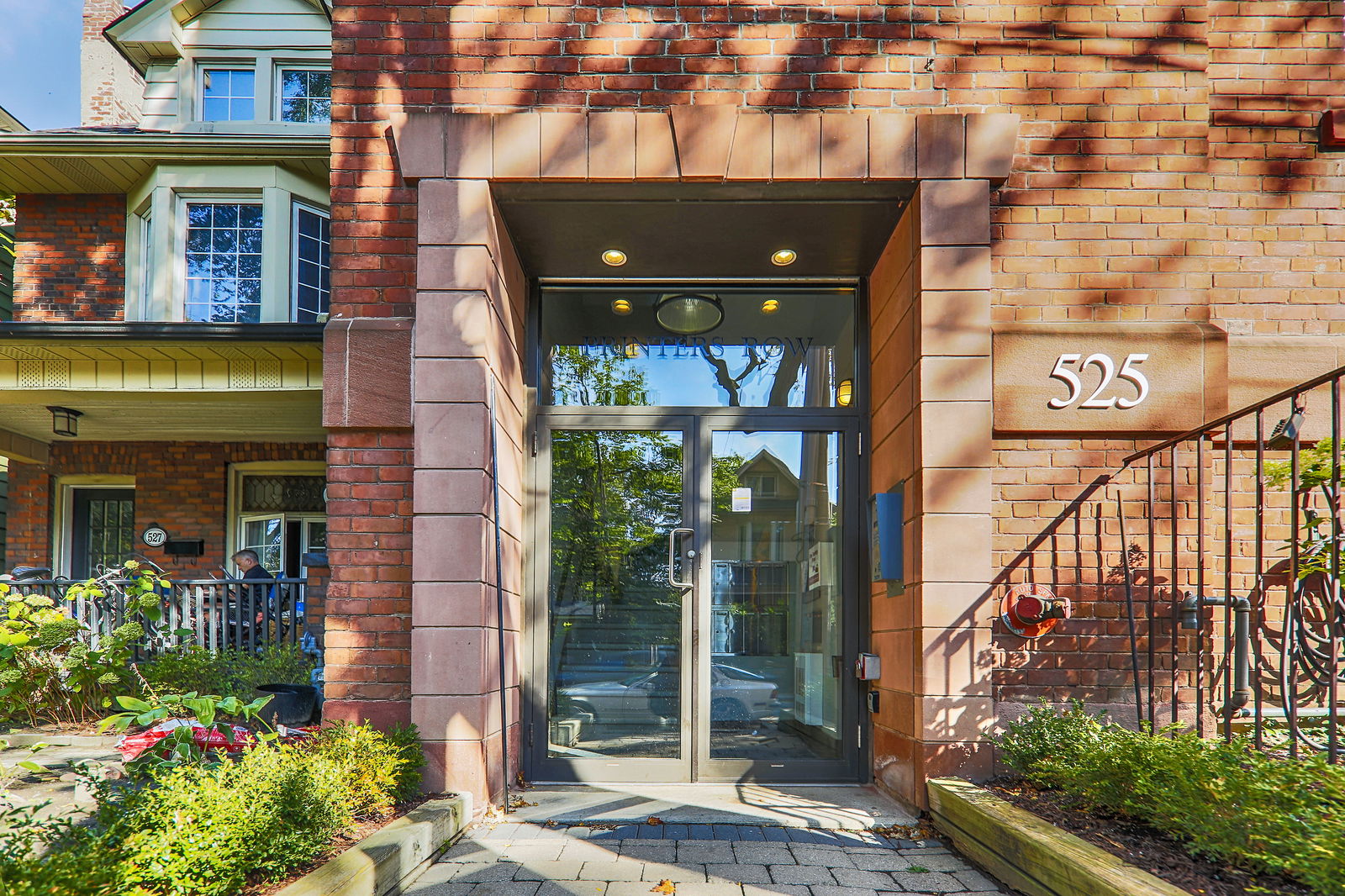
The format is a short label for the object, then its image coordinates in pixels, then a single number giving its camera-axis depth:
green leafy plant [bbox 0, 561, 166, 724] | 5.01
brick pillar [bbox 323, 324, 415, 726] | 4.16
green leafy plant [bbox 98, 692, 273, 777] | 2.87
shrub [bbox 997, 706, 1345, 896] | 2.23
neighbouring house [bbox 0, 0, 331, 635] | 7.11
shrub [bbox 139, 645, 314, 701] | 5.41
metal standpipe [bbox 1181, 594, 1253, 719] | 3.16
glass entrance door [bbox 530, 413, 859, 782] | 4.91
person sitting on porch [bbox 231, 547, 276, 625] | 7.46
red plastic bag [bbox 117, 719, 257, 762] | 3.37
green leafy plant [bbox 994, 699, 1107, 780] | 3.59
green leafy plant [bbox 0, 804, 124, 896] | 1.97
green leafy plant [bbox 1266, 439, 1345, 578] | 3.06
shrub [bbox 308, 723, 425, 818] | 3.42
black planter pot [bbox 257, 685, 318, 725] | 4.71
